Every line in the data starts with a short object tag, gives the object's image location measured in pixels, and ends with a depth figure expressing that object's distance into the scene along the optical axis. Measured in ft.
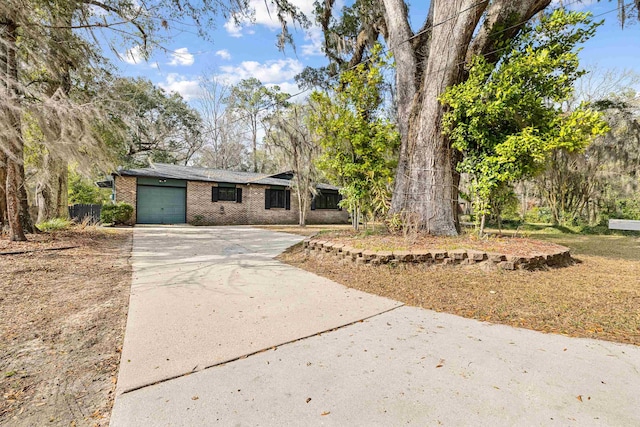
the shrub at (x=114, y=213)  40.65
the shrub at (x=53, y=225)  27.25
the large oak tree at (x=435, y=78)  18.89
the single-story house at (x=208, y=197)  46.11
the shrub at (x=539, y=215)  59.08
